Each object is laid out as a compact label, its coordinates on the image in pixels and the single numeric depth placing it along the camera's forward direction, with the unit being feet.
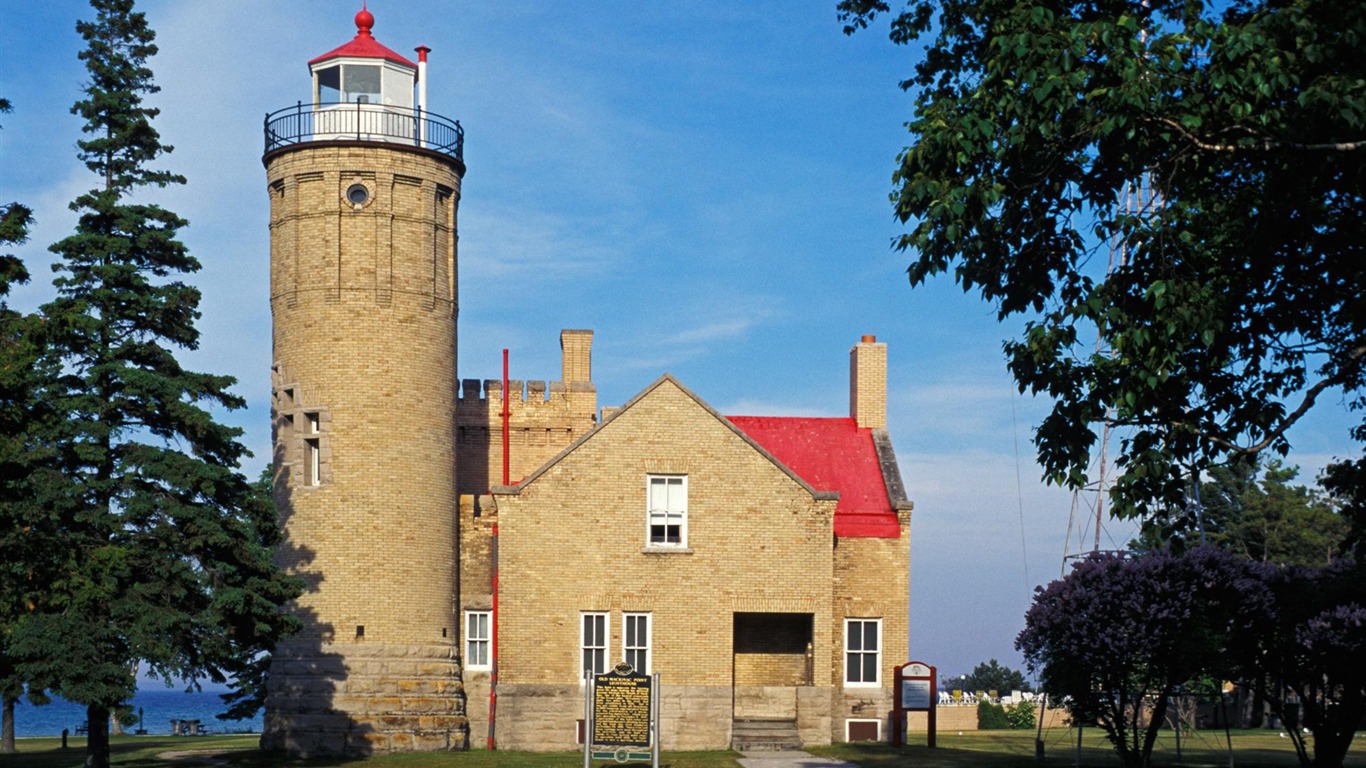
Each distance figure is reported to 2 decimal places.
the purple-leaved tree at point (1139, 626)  85.35
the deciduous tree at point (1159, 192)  51.75
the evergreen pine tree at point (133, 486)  90.48
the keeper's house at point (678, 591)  119.75
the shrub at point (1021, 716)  175.22
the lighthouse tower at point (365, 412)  117.50
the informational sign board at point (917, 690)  118.83
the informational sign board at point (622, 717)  88.74
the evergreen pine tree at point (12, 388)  68.59
